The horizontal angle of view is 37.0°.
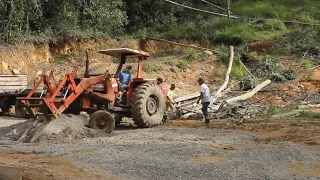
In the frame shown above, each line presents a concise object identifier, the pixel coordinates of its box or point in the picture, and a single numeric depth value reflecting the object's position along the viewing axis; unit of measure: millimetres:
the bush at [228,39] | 25281
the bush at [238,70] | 21109
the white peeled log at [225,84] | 17569
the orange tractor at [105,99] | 10523
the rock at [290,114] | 14828
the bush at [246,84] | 19241
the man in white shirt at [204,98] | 13522
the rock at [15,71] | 21066
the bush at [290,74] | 20016
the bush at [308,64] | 20695
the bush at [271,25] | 26481
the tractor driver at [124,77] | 12648
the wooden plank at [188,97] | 17069
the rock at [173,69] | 22766
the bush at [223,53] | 23203
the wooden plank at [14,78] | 17536
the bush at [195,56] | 23977
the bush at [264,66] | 20938
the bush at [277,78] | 19853
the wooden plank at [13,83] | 17459
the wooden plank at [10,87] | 17438
